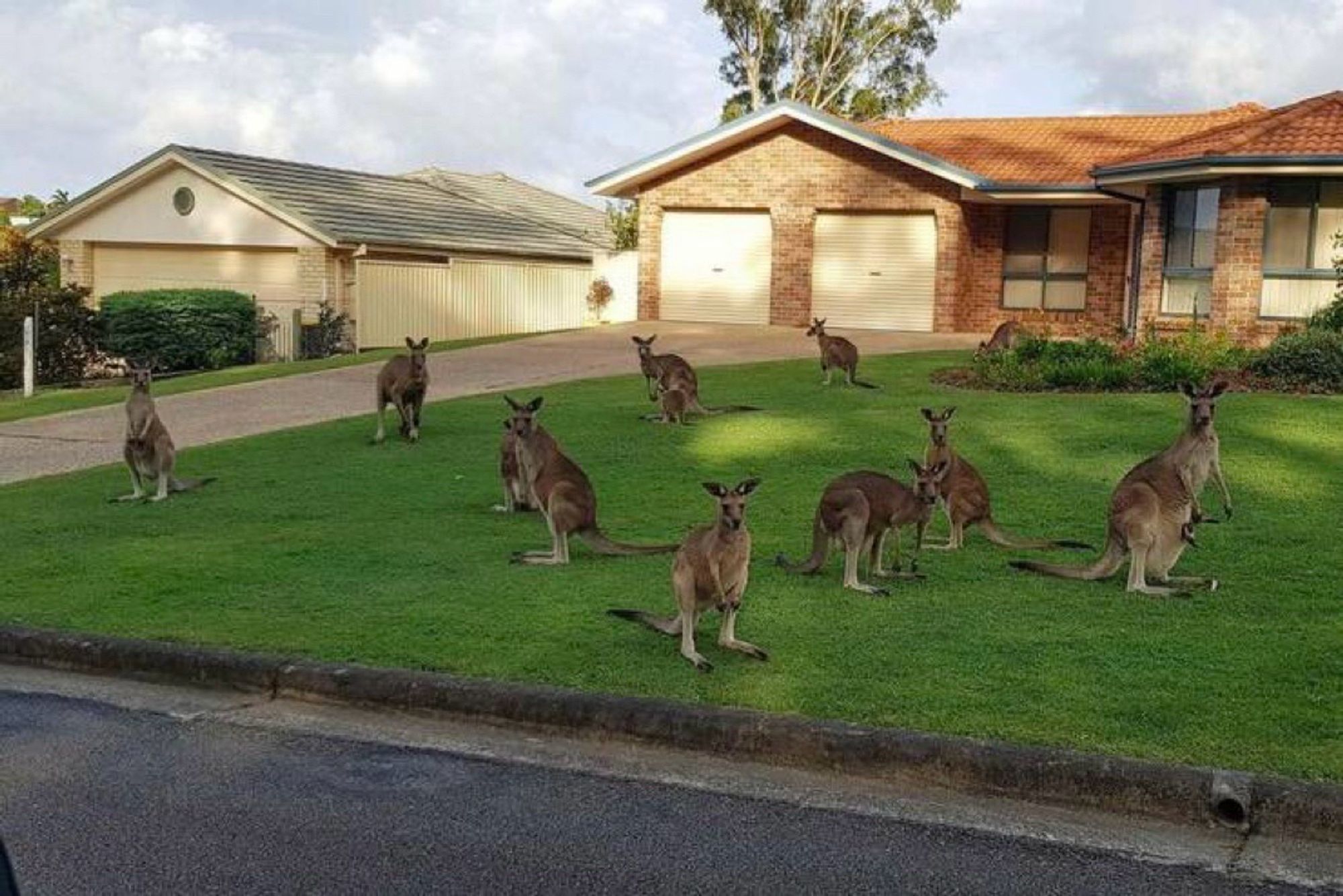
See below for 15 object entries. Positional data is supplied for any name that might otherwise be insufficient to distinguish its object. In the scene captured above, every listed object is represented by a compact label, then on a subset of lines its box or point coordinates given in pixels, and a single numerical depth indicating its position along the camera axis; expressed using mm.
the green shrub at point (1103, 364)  17547
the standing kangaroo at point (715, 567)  7059
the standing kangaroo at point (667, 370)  15883
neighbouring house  30859
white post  22984
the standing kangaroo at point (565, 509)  9461
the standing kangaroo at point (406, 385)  15188
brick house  28875
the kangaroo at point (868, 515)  8352
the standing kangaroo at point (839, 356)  18766
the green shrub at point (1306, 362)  17156
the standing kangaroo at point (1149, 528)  8250
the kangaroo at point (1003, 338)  20594
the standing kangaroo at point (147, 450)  12539
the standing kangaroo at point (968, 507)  9664
